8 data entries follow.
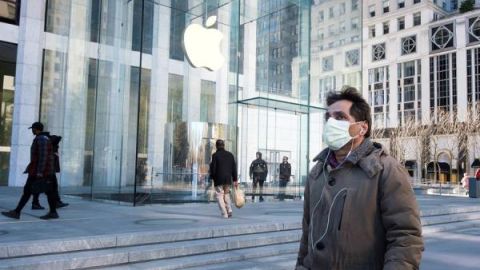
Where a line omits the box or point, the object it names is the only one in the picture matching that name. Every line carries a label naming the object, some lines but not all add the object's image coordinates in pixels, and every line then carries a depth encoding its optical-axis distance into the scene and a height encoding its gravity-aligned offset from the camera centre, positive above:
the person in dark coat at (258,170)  17.47 -0.17
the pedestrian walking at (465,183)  29.24 -0.84
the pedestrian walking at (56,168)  11.39 -0.17
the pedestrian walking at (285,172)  18.33 -0.23
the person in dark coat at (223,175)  11.02 -0.24
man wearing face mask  2.37 -0.23
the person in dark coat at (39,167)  9.28 -0.13
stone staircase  6.57 -1.33
